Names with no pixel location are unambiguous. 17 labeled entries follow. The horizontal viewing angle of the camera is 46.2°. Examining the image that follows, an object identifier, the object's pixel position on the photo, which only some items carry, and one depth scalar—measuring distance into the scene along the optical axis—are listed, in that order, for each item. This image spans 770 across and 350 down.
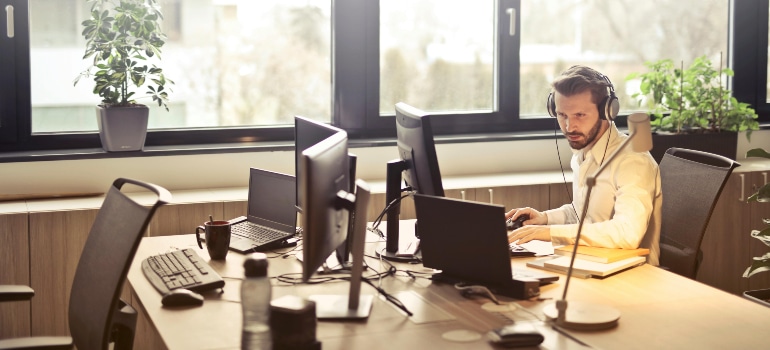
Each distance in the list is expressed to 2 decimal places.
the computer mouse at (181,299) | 2.24
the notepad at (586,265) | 2.47
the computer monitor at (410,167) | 2.47
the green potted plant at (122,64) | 3.54
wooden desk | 1.95
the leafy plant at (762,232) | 3.45
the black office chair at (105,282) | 2.04
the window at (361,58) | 3.73
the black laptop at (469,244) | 2.22
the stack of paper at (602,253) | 2.57
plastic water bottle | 1.88
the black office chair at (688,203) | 2.88
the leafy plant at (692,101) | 4.32
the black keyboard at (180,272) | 2.37
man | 2.70
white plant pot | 3.62
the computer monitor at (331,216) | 1.93
